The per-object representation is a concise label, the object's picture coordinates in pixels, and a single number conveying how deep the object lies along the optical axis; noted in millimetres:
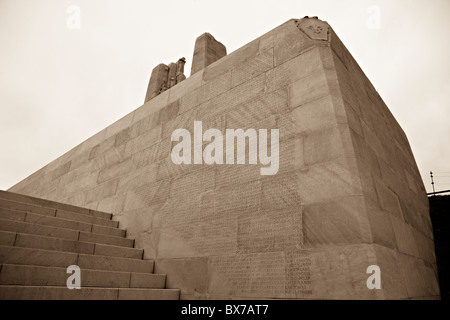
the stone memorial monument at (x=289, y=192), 3199
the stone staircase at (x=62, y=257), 3260
